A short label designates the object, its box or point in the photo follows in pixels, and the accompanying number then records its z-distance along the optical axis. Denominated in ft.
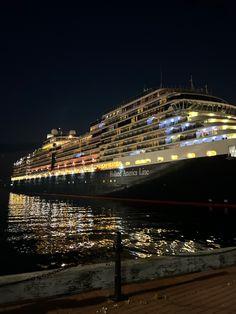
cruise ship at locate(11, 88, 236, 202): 107.96
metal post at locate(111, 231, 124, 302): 15.86
